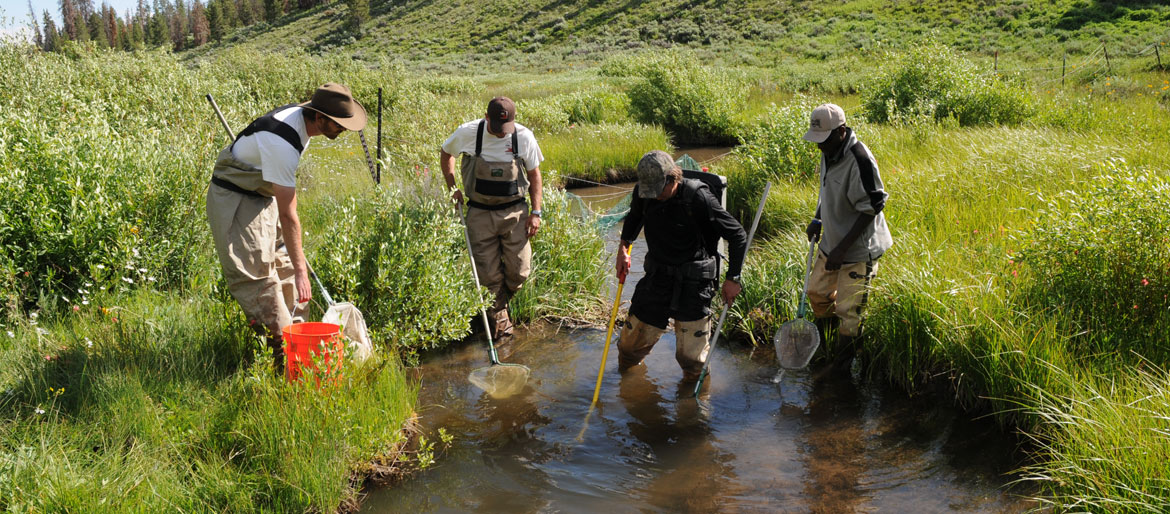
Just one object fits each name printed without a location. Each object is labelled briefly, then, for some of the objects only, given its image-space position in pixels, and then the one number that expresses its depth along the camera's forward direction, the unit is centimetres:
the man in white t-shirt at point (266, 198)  412
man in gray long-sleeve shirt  501
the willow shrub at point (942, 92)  1260
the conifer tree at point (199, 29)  11338
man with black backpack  469
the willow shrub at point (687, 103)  1855
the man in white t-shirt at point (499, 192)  602
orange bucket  411
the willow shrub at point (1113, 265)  446
